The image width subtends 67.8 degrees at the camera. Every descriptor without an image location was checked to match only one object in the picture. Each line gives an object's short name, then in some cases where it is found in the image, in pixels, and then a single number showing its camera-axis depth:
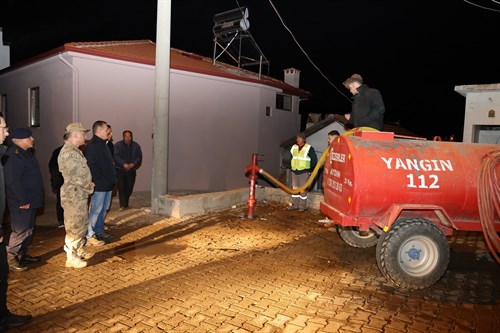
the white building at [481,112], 11.34
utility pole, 8.75
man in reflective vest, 9.67
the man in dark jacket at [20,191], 5.18
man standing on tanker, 6.06
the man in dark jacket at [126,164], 9.34
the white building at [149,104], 11.83
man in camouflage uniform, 5.36
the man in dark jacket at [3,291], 3.59
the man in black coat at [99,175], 6.42
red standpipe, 8.91
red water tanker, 5.02
